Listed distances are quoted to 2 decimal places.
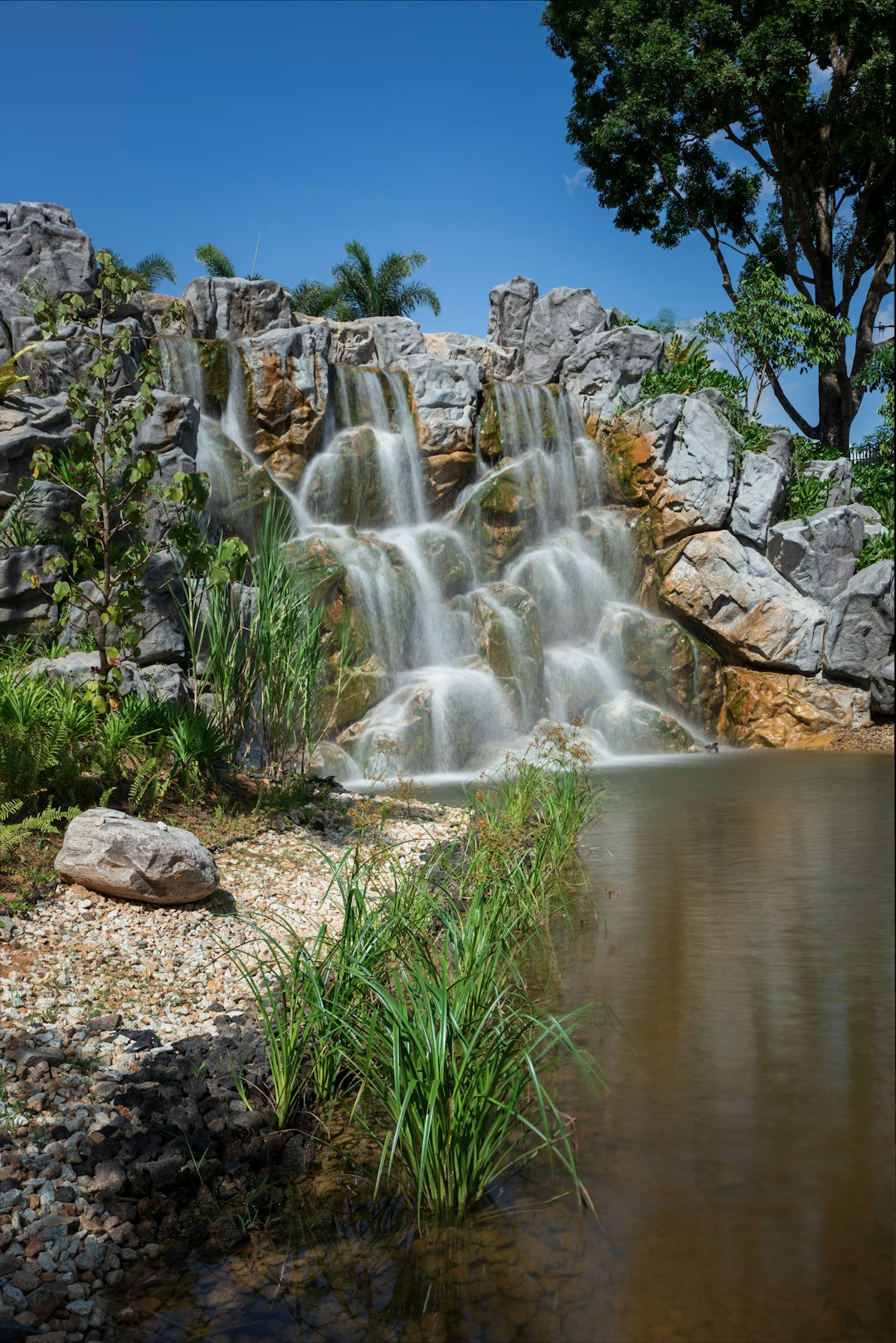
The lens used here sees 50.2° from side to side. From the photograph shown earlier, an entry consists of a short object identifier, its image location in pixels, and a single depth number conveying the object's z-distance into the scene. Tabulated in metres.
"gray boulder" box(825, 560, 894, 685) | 14.06
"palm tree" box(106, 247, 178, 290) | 28.25
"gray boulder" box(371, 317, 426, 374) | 19.67
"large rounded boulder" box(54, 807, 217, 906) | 4.32
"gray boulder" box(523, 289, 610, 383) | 20.38
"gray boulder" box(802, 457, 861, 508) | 16.45
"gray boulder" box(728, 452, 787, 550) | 15.37
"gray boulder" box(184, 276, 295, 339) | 17.19
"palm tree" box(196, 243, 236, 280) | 27.70
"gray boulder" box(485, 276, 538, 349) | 21.64
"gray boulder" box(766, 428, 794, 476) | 16.62
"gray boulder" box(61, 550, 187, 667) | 8.66
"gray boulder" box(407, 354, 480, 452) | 14.84
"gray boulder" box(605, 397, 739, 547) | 15.33
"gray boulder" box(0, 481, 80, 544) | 9.20
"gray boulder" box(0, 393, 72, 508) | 9.64
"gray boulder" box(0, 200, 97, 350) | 12.96
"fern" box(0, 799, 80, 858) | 4.46
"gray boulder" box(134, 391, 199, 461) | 10.98
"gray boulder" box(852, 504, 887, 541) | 15.74
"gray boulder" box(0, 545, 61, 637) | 8.70
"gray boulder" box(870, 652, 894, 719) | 13.70
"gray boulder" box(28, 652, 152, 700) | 7.23
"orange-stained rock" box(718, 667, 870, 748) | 14.08
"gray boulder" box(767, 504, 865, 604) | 15.03
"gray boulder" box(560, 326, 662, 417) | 16.83
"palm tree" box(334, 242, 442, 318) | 28.48
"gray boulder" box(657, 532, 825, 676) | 14.45
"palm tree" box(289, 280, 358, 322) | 28.70
